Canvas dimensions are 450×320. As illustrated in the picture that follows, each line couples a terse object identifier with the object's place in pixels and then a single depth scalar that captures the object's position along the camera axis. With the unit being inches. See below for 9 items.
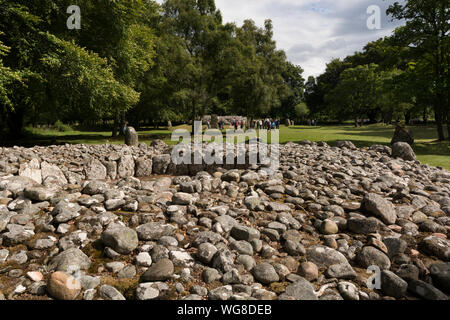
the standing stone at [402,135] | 570.1
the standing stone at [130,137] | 581.9
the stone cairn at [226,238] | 114.8
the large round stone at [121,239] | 133.1
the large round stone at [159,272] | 116.3
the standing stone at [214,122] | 1158.2
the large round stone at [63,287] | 103.3
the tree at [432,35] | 664.4
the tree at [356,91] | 1712.6
